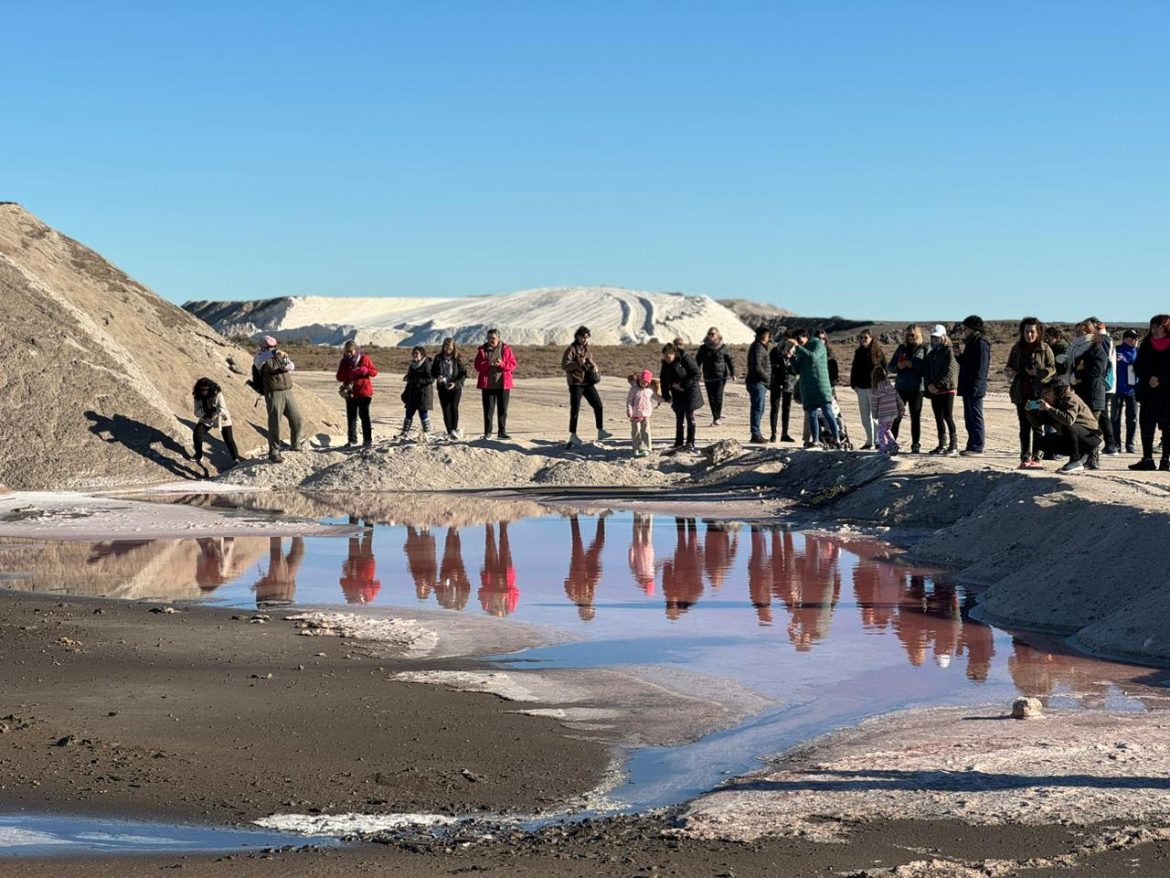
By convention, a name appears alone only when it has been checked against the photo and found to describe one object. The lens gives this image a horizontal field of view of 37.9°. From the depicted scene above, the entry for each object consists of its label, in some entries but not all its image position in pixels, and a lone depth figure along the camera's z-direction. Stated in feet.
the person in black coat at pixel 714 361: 79.77
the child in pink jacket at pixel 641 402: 76.79
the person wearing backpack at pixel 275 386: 76.13
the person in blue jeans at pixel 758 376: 77.36
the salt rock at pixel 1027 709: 25.80
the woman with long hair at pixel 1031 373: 58.23
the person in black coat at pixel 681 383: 77.25
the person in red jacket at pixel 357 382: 79.41
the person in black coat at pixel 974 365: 62.95
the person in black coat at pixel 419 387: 82.33
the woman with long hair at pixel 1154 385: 54.70
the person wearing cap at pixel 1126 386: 69.62
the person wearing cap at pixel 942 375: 65.31
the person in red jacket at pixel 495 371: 80.64
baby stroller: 74.25
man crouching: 56.90
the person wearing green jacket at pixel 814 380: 72.08
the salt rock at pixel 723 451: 76.13
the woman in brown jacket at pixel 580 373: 78.43
